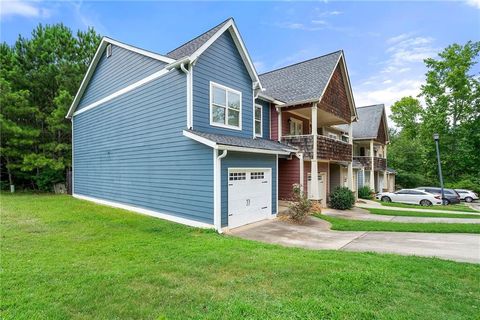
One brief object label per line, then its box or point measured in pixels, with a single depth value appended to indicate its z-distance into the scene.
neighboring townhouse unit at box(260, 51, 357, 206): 14.05
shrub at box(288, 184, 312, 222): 10.68
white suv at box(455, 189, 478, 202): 25.48
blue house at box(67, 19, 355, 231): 8.97
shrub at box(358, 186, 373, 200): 23.55
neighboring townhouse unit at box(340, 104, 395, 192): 25.33
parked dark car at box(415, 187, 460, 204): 21.80
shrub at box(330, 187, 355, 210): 15.63
